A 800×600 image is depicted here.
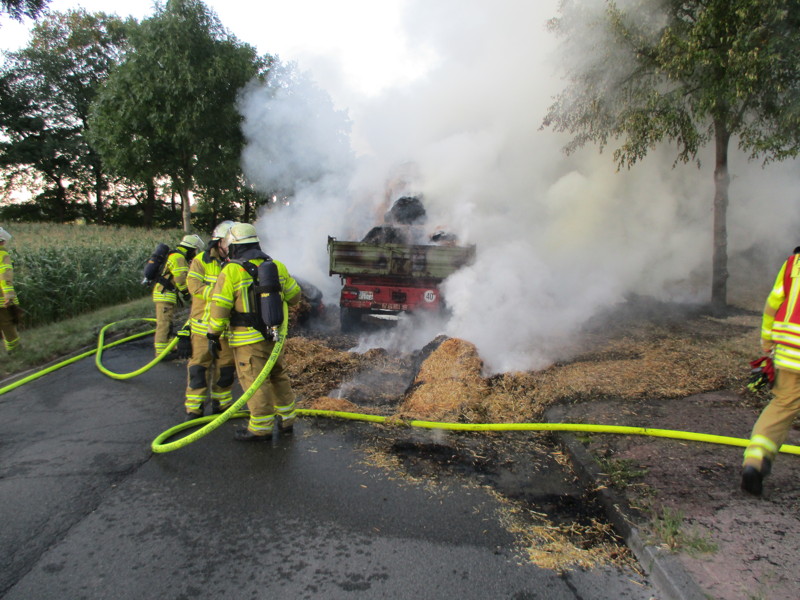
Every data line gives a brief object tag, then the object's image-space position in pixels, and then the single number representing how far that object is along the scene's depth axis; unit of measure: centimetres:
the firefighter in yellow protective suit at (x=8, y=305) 656
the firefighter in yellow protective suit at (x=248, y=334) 411
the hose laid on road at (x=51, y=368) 548
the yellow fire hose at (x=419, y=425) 371
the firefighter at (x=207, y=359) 475
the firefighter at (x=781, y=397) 306
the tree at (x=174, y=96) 1756
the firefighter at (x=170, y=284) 673
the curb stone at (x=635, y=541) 235
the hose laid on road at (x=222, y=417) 368
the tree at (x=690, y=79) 795
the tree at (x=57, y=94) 3020
